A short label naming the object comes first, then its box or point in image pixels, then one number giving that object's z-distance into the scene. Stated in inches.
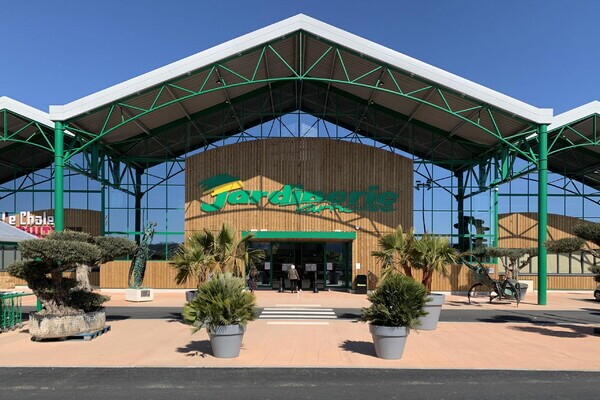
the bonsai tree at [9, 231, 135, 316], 401.7
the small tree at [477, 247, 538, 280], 788.0
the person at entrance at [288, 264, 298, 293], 869.8
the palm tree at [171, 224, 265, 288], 510.3
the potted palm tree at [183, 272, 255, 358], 337.7
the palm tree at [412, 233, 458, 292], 506.6
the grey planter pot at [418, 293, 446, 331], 478.6
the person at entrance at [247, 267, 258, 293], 818.2
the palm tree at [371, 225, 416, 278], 528.1
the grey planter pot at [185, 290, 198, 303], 546.8
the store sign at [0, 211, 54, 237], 1014.4
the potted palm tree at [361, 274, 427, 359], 338.6
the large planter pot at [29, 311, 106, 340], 414.3
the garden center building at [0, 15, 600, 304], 861.8
